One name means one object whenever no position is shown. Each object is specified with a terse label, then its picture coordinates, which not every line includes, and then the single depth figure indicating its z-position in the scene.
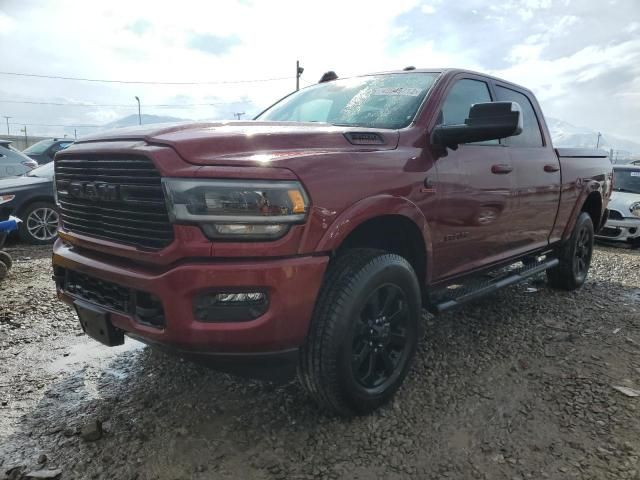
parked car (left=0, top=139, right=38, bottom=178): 8.89
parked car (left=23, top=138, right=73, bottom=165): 11.32
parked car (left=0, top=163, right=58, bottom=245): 6.57
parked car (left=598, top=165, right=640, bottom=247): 7.95
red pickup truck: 1.95
